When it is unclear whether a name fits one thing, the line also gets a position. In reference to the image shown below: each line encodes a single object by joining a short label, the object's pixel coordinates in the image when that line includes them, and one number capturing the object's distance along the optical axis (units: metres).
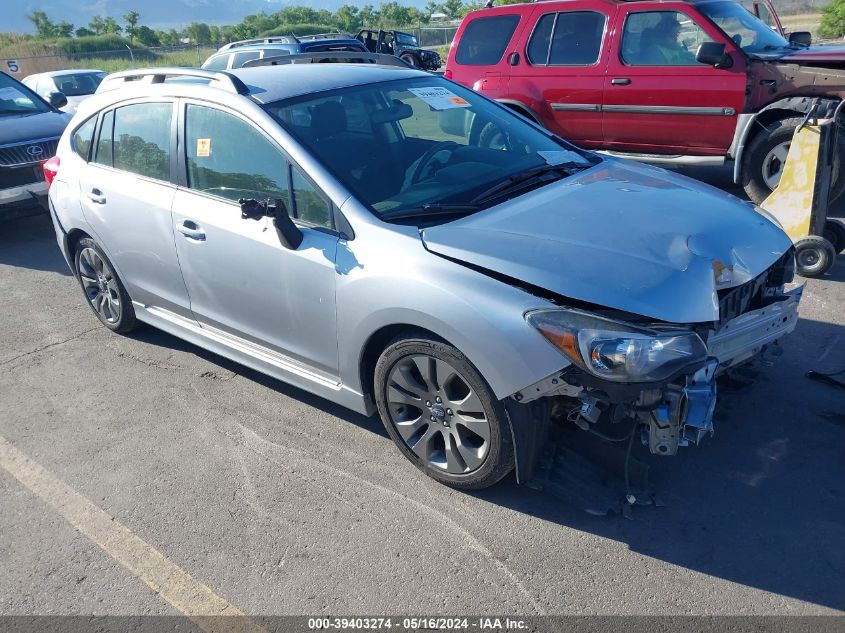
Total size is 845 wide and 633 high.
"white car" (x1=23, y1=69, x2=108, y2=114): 14.67
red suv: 6.67
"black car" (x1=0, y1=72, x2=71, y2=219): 7.55
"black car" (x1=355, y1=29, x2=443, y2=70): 19.05
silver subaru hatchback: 2.74
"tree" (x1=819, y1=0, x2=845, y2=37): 23.56
